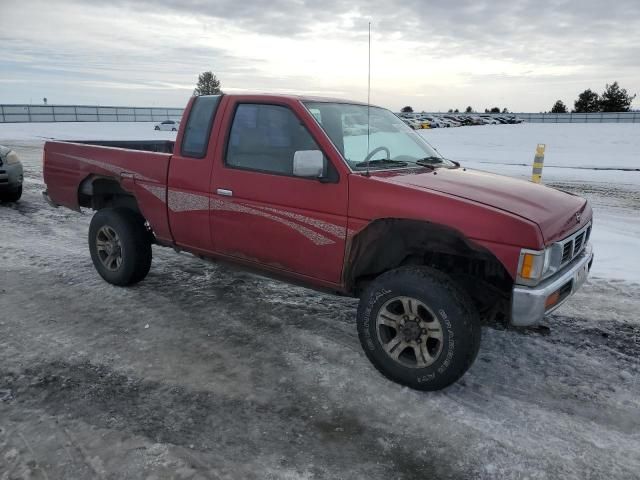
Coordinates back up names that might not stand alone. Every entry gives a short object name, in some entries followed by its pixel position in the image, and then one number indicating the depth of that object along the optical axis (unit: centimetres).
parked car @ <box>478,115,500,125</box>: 5492
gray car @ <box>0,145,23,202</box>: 885
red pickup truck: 322
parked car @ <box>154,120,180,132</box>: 3957
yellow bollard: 1049
